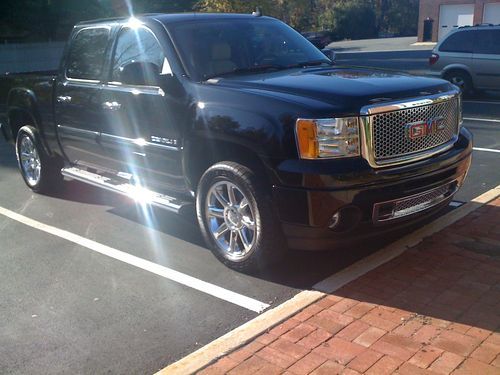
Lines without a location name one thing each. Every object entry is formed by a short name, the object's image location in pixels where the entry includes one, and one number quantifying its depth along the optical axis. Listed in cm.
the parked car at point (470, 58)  1423
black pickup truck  405
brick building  3856
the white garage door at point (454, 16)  3991
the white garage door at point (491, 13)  3844
